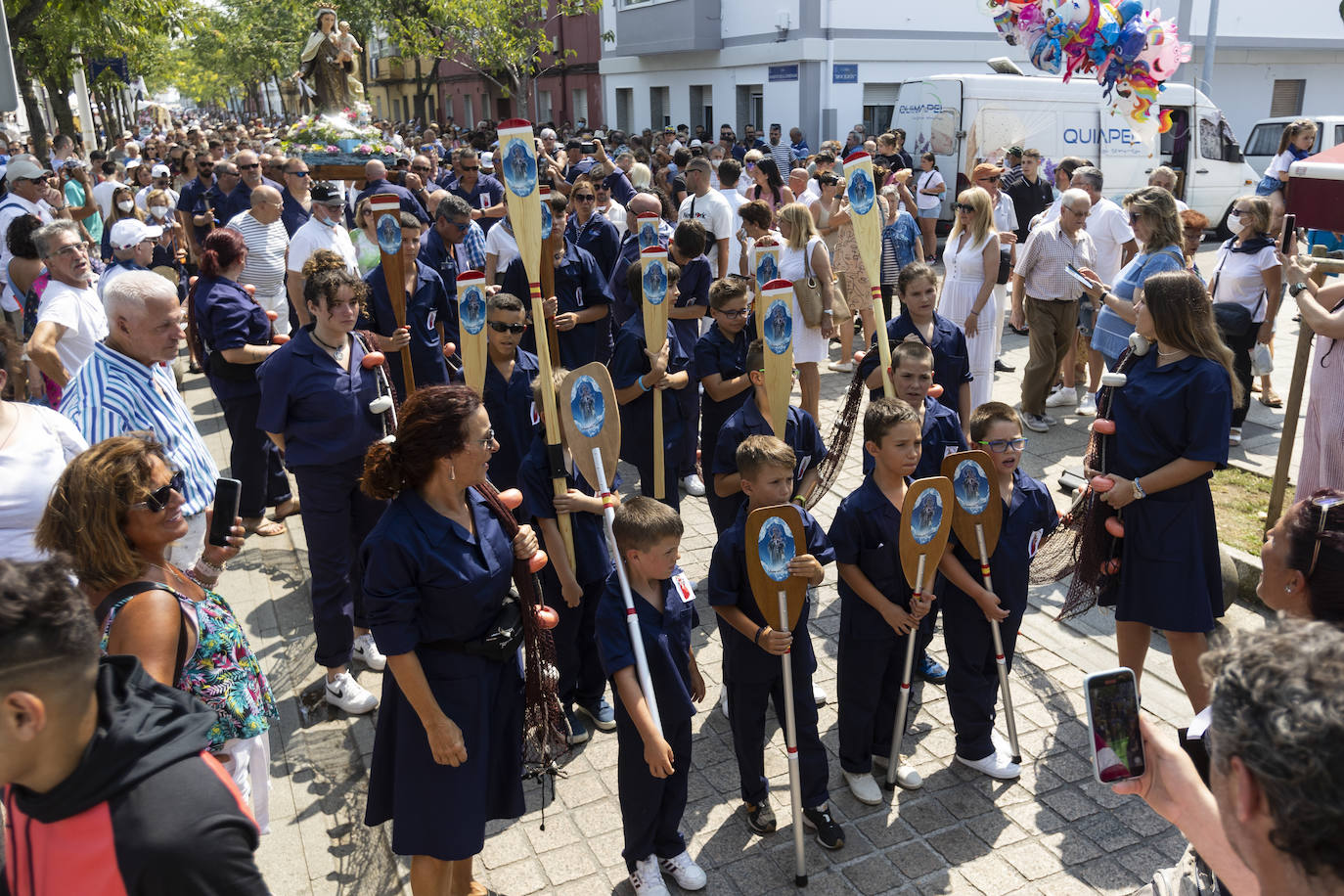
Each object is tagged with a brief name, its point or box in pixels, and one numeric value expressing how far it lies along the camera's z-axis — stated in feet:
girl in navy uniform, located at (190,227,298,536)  20.70
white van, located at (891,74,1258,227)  53.01
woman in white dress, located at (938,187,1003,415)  23.97
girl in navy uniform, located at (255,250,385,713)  15.35
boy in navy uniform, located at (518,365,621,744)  14.12
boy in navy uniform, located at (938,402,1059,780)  13.62
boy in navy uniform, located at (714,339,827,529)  15.34
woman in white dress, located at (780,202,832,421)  24.82
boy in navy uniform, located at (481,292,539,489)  16.26
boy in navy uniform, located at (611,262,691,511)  17.70
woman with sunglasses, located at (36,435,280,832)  8.31
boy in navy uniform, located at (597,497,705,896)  11.18
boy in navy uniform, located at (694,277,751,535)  17.54
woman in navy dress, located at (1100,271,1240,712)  13.17
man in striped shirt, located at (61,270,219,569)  12.61
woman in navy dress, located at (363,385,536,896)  9.96
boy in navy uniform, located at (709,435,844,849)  12.25
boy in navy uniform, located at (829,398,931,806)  12.92
